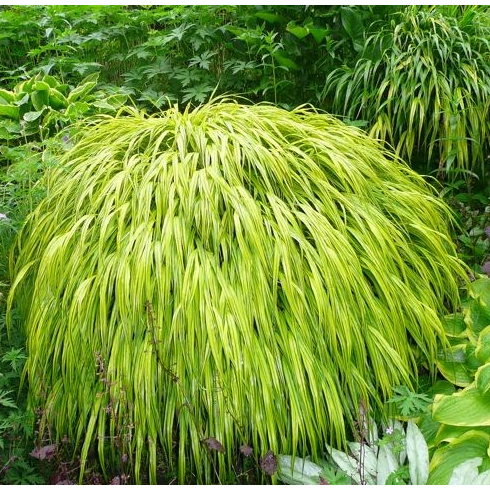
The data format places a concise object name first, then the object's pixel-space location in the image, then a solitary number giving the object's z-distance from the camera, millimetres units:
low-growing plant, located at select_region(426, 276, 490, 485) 1781
